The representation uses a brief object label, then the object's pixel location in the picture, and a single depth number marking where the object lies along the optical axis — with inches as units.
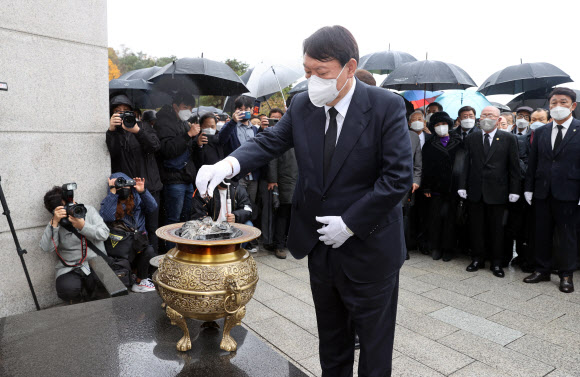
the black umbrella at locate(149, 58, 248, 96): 235.6
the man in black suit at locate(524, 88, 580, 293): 198.2
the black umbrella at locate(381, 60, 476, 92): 264.1
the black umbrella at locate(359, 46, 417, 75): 331.9
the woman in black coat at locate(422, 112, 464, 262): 244.4
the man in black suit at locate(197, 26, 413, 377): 74.0
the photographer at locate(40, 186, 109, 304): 156.0
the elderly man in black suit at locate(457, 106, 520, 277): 222.8
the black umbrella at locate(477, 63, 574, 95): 295.0
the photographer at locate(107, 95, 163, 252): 178.4
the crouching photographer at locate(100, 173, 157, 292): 172.4
